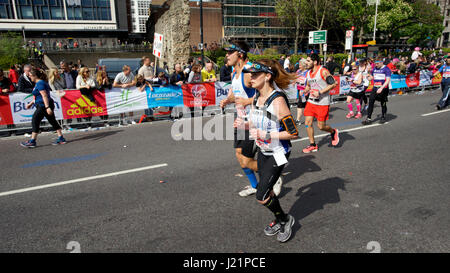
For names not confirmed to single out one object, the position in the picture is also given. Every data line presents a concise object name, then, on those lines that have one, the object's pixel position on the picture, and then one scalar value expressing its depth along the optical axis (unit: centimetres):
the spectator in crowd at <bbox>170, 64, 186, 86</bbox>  1060
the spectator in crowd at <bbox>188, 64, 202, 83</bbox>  1104
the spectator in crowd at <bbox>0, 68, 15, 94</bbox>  859
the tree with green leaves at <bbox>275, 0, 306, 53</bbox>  4500
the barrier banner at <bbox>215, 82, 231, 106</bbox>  1133
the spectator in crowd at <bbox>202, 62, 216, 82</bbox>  1143
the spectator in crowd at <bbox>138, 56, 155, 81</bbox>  1067
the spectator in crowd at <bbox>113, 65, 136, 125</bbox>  984
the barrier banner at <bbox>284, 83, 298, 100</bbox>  1356
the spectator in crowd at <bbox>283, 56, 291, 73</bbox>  1769
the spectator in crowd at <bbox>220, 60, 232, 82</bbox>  1130
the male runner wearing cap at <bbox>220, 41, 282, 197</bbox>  432
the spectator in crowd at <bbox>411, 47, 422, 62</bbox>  1770
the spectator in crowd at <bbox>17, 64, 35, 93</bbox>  877
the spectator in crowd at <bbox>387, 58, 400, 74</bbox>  1608
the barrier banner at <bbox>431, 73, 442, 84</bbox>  1751
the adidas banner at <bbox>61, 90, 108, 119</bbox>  916
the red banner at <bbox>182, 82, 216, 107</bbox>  1080
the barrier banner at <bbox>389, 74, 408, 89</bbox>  1575
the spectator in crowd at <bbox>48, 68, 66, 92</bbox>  911
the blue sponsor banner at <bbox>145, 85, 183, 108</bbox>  1037
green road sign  2345
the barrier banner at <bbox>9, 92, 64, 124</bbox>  868
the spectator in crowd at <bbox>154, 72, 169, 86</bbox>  1045
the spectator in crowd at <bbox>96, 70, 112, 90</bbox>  951
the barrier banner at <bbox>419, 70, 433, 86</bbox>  1664
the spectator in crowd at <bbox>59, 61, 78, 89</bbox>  981
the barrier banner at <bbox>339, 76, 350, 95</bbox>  1421
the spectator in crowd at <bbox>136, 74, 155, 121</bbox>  1014
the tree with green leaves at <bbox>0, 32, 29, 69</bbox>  3203
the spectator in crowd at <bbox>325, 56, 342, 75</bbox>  1472
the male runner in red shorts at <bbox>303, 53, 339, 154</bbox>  653
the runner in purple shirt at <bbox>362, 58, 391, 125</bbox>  886
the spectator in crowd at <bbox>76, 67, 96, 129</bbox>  924
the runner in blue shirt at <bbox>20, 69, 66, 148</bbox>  713
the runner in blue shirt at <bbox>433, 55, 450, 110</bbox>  1093
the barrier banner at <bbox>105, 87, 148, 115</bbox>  978
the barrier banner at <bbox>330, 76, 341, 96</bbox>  1378
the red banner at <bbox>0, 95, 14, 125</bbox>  857
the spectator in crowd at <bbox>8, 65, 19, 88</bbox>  1392
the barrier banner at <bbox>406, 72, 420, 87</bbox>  1605
